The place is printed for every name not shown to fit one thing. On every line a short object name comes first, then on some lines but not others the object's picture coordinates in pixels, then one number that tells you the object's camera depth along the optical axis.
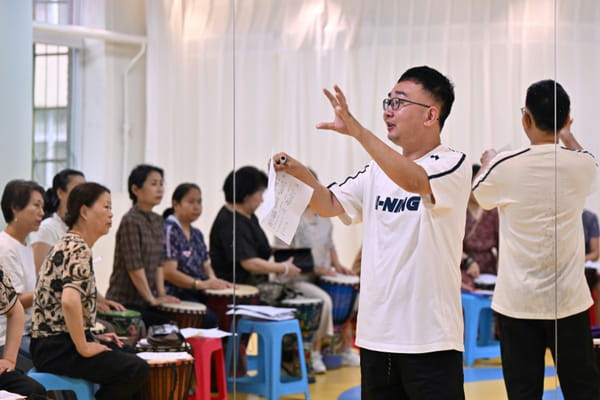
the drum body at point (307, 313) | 7.29
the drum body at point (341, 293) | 7.27
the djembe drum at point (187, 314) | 7.19
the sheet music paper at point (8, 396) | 4.85
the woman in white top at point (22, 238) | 6.61
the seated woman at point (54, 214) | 7.27
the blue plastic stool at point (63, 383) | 5.97
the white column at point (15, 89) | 7.50
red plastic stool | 6.84
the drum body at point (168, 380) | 6.31
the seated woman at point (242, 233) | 7.14
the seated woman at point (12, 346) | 5.46
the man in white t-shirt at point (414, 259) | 4.36
